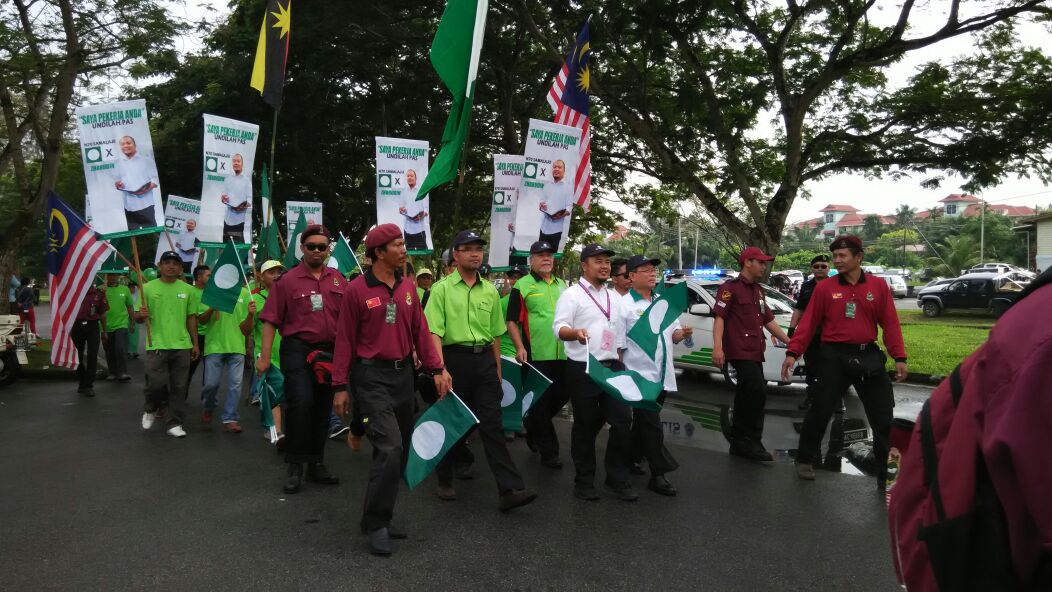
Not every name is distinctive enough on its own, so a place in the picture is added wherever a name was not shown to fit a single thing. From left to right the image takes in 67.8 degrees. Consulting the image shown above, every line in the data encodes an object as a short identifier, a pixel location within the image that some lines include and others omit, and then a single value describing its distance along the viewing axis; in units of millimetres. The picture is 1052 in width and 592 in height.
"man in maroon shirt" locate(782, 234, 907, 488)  5656
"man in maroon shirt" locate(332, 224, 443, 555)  4367
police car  11688
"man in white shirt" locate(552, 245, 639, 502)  5406
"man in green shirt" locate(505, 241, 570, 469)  6609
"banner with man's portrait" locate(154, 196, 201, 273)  12898
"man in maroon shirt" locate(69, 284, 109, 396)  10656
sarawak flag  8531
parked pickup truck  27281
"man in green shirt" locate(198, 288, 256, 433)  7980
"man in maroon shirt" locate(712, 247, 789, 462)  6602
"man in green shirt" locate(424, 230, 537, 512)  5289
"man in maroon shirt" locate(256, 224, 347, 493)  5625
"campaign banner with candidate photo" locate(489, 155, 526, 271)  10375
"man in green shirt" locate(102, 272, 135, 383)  11703
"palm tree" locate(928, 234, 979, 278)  55812
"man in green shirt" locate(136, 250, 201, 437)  7770
